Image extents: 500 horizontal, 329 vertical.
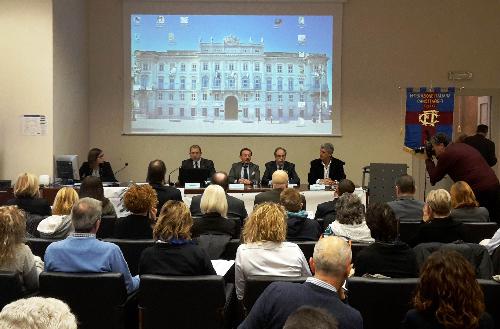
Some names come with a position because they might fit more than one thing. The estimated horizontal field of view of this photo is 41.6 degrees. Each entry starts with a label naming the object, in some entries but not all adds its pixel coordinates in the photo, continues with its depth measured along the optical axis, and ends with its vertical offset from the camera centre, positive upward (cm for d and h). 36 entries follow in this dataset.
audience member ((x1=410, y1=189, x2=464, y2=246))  445 -67
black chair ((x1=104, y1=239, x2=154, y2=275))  419 -79
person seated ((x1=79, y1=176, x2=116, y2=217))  550 -58
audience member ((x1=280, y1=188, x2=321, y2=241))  475 -70
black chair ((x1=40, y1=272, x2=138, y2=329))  334 -87
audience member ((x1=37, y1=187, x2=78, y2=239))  447 -70
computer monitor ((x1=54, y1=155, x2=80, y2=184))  848 -57
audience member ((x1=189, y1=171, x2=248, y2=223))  589 -75
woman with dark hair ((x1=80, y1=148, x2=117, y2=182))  880 -61
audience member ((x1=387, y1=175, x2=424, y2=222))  557 -66
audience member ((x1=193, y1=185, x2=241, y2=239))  486 -69
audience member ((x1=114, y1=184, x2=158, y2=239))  470 -67
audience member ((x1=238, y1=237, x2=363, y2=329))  251 -67
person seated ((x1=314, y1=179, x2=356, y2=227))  555 -72
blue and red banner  1062 +20
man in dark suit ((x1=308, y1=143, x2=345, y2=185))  930 -60
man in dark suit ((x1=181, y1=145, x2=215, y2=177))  945 -53
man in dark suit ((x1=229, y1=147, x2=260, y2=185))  925 -63
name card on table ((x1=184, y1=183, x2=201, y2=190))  813 -76
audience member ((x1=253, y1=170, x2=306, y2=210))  624 -62
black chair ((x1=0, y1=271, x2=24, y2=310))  325 -81
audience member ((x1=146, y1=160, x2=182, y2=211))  631 -59
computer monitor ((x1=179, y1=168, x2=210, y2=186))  845 -66
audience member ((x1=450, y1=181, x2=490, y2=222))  525 -64
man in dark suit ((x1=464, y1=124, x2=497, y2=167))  952 -28
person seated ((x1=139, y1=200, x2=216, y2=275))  359 -70
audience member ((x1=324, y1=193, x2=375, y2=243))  443 -66
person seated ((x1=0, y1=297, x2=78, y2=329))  162 -48
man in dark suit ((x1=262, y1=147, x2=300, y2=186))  912 -58
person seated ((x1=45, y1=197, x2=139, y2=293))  358 -71
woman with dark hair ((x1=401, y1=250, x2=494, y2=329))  252 -66
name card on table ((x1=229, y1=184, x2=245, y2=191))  814 -77
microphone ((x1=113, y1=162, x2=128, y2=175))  1076 -73
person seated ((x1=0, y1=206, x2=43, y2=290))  351 -68
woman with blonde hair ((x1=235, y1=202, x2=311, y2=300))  375 -73
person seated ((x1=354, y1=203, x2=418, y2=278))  355 -69
